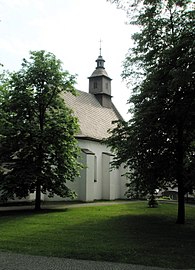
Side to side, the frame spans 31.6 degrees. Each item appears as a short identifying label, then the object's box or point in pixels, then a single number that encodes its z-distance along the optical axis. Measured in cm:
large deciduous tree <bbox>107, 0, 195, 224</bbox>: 1122
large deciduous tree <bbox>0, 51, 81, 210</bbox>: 1991
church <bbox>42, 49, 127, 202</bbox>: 2988
